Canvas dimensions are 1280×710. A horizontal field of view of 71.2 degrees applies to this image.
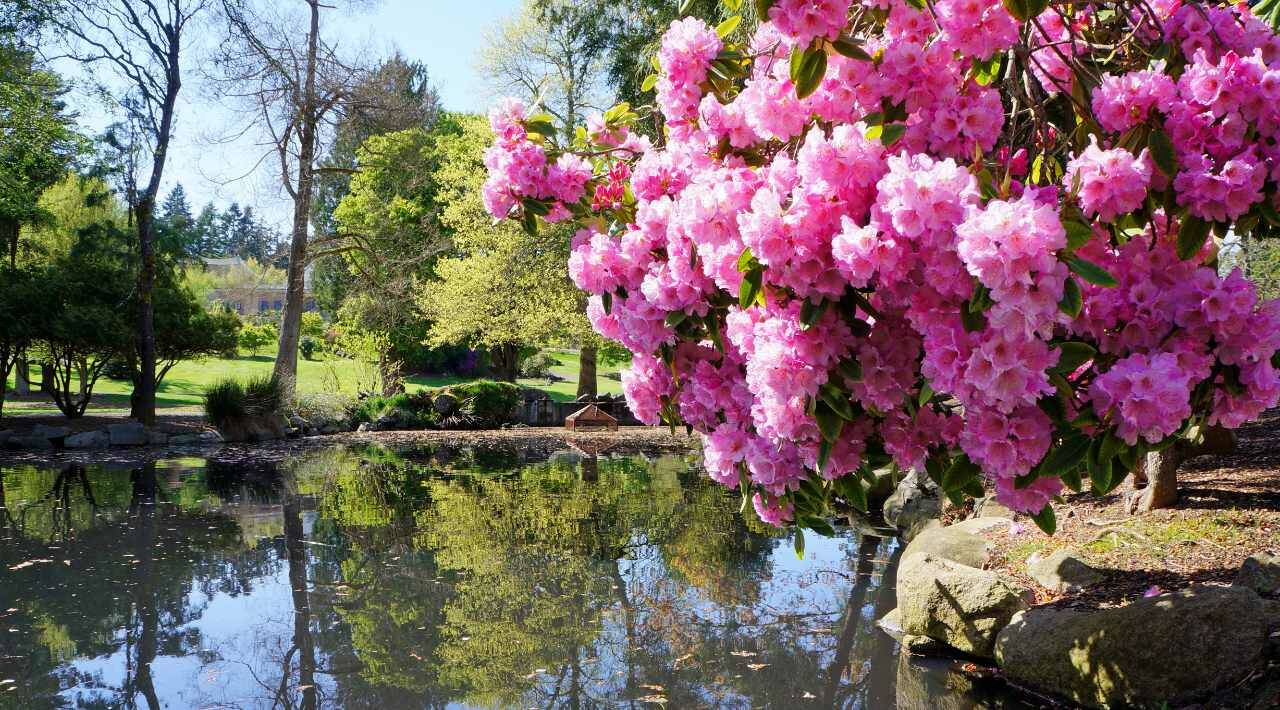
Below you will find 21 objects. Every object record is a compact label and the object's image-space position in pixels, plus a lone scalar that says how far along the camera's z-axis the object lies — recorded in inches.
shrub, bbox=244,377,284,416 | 673.6
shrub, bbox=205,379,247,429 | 656.4
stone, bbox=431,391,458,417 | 809.5
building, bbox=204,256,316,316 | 1611.1
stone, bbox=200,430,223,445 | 644.7
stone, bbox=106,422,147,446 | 604.7
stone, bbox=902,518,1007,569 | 235.3
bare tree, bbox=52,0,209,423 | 646.5
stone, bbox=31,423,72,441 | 587.8
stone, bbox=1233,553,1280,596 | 170.7
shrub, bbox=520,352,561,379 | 1400.1
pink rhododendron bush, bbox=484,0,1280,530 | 74.2
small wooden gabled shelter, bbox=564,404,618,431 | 796.6
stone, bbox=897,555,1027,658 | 182.5
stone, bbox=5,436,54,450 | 575.8
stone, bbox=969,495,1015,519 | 283.4
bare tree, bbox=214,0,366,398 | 763.0
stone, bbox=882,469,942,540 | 319.6
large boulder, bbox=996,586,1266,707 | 146.7
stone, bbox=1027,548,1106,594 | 197.5
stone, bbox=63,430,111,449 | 586.9
